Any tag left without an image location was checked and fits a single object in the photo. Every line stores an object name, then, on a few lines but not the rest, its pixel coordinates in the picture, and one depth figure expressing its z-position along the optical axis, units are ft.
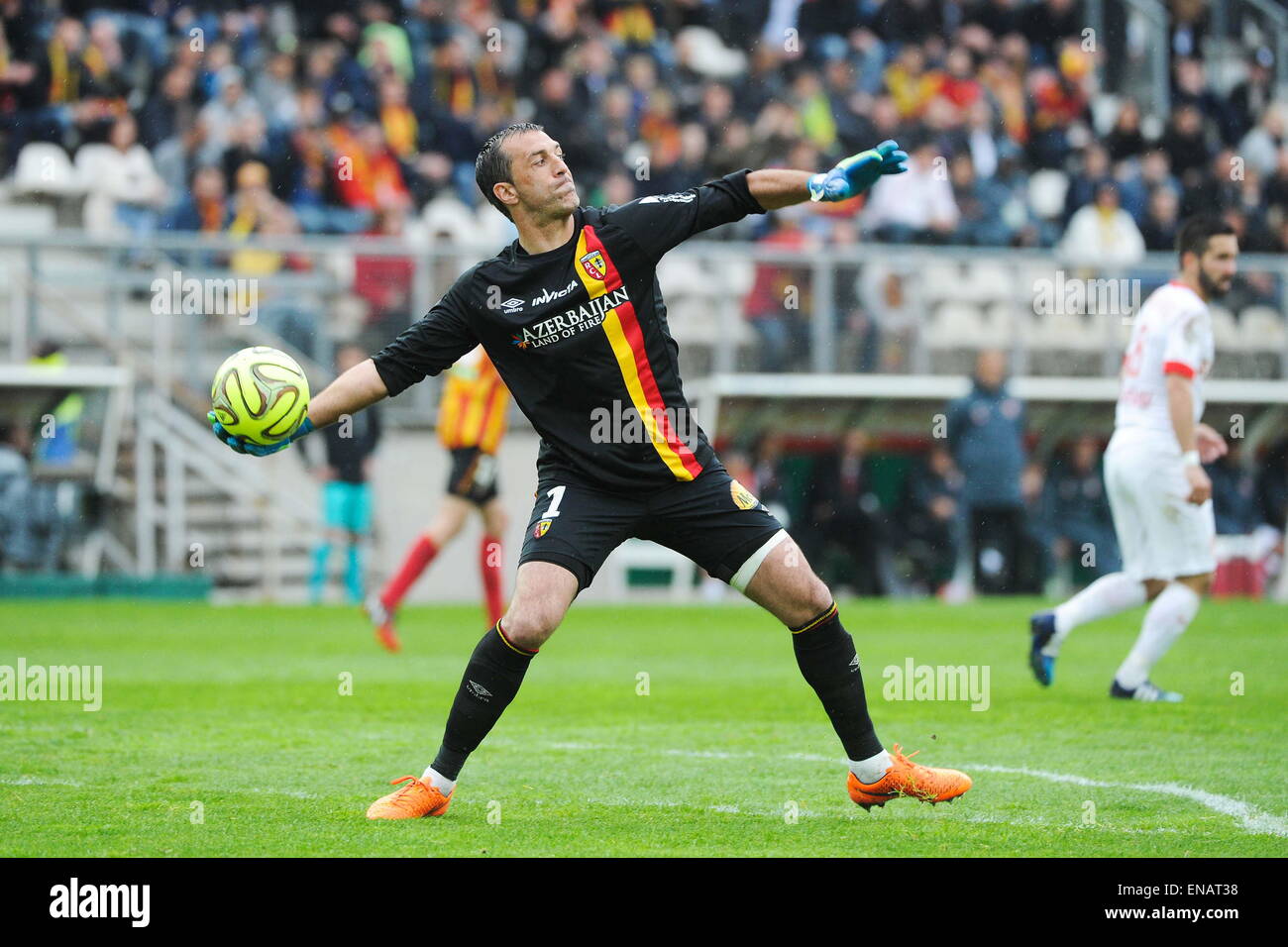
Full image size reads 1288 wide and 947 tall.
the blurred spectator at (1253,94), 81.76
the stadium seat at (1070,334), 67.67
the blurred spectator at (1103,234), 71.51
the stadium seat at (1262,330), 69.67
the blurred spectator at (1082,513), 68.18
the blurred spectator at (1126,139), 76.43
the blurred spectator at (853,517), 66.59
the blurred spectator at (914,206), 69.41
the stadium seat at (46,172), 62.44
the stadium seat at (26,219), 62.59
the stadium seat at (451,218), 65.51
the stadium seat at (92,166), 62.39
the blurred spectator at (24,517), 59.21
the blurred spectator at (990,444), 62.54
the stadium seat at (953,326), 66.54
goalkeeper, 20.34
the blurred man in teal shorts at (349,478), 59.93
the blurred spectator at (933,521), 66.44
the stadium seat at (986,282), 66.08
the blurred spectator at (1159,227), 73.87
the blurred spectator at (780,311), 64.80
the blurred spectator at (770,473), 66.28
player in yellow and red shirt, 44.60
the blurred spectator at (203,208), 61.98
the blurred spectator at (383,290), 62.08
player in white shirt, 31.32
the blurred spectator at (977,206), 70.03
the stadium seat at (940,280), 65.72
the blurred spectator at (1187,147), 78.38
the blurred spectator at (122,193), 61.98
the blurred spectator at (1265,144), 79.41
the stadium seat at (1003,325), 66.95
